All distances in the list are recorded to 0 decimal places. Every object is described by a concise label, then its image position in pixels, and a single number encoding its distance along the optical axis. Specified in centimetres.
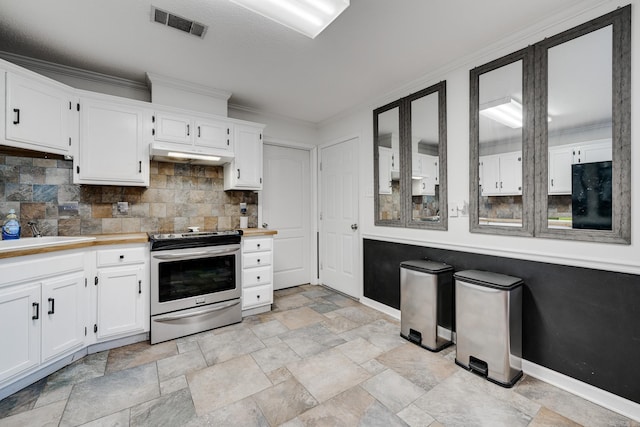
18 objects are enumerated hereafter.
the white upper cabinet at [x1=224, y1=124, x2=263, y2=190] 335
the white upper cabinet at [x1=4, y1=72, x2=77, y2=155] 210
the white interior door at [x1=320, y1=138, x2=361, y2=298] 379
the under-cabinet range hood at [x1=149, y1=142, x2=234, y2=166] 277
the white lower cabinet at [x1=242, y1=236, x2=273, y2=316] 318
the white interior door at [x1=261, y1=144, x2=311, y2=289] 412
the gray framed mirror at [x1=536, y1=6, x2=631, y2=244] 172
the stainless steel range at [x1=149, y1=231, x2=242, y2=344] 260
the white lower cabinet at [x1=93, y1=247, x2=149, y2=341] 238
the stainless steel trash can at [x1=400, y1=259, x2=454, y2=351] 243
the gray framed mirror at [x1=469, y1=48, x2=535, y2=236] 213
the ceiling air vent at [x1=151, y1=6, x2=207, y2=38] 196
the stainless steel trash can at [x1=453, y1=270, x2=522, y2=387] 195
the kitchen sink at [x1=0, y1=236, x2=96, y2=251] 200
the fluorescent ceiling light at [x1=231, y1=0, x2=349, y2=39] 169
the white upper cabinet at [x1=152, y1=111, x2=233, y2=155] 288
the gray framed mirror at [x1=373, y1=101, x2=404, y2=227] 318
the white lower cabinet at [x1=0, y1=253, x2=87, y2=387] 179
